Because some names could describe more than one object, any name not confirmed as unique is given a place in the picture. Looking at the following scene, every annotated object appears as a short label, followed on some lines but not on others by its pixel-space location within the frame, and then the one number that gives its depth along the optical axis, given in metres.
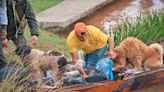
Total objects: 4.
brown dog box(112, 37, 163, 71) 13.00
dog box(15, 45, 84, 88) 10.28
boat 10.44
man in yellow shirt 11.80
